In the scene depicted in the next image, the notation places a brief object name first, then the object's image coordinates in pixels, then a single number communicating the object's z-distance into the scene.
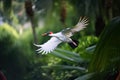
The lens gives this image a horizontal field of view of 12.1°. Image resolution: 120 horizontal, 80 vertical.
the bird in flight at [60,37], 7.56
